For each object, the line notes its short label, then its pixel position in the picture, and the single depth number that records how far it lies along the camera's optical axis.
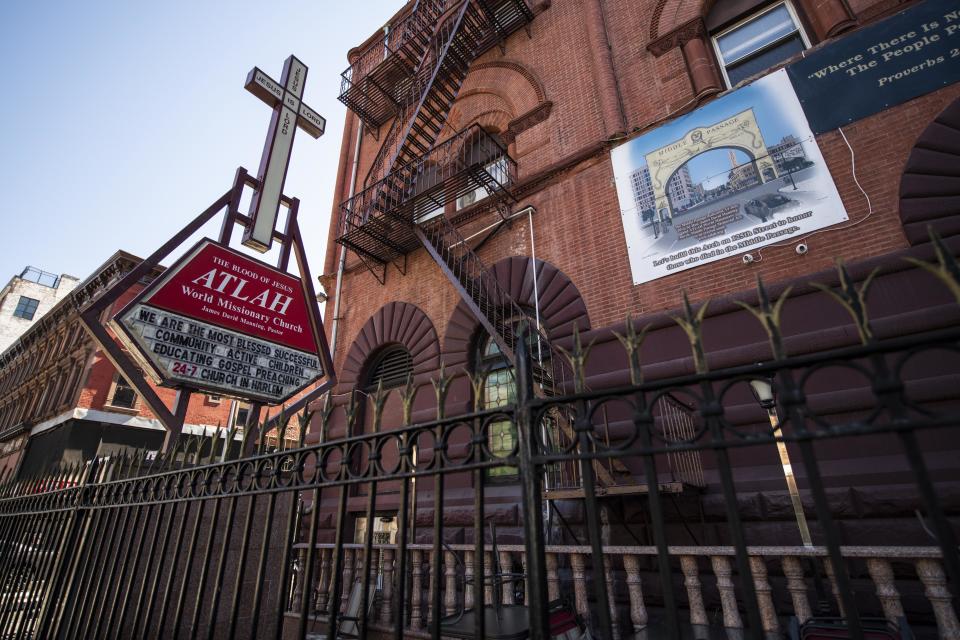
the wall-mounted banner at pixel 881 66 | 6.53
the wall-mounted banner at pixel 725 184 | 6.90
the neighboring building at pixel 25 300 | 39.84
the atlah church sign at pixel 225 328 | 5.66
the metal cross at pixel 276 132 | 8.19
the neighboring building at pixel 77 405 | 21.03
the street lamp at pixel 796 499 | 4.21
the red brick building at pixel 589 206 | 6.08
